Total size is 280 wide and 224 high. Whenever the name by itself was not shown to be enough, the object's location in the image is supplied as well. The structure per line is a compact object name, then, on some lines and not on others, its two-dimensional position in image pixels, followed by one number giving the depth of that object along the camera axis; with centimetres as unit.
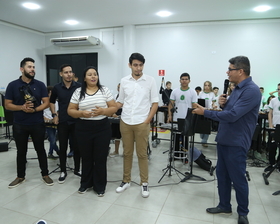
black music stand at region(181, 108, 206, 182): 278
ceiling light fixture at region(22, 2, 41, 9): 593
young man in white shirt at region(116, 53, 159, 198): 250
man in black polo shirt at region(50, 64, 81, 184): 289
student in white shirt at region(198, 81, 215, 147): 686
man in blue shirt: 186
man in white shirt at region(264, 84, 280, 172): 364
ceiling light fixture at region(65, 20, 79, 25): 755
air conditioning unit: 818
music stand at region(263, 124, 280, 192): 305
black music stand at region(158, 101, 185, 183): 299
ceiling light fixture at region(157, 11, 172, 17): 650
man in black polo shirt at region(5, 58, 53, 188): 265
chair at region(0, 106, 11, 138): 566
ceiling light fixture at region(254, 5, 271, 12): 584
